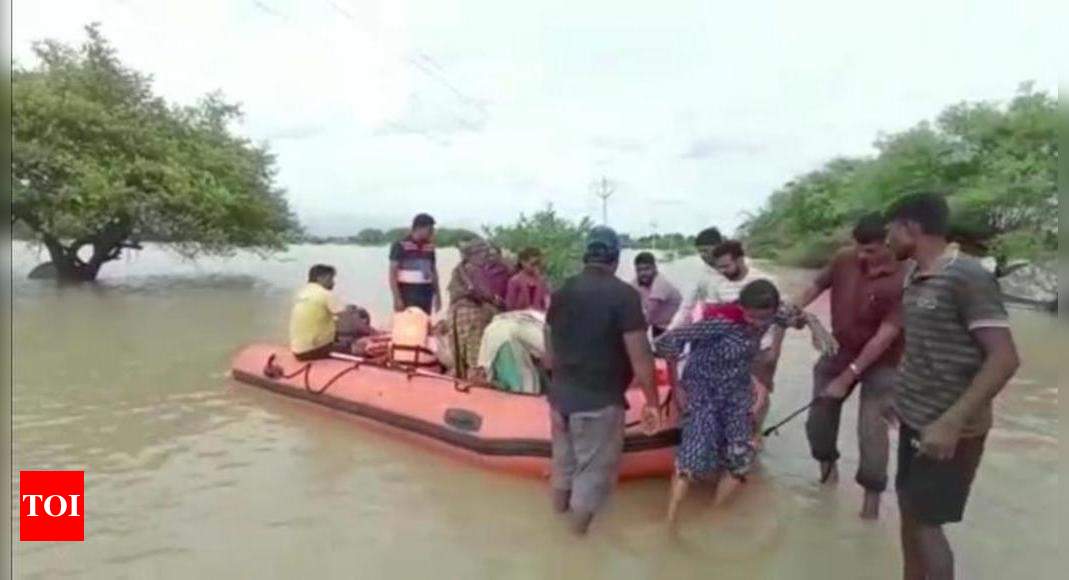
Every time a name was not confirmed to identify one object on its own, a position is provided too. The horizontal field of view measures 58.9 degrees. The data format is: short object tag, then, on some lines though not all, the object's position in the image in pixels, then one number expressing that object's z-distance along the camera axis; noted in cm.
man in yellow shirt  689
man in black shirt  406
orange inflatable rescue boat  500
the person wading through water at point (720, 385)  414
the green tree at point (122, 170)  1739
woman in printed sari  609
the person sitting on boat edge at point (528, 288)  623
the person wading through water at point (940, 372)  271
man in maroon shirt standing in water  431
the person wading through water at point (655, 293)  643
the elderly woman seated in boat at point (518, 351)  556
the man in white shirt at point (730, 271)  467
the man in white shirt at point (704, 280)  480
